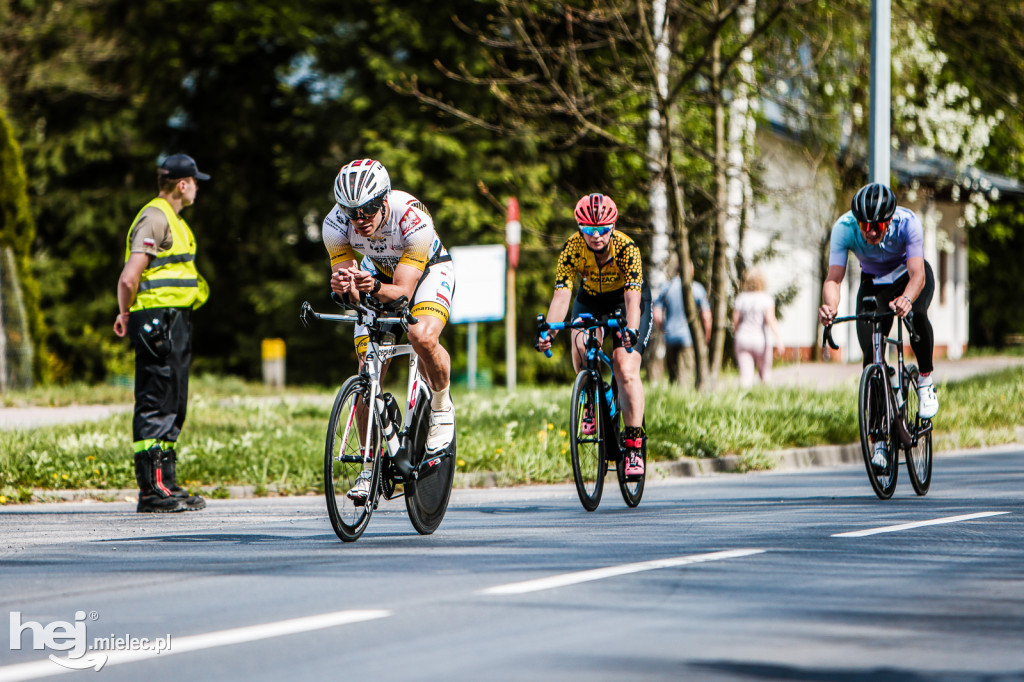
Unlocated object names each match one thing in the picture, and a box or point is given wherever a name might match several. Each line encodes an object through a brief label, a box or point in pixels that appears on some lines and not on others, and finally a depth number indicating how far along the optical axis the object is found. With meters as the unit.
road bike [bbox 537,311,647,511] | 17.16
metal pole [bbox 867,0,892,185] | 29.75
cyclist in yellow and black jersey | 17.25
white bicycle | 13.59
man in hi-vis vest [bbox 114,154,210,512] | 17.78
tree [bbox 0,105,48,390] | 40.34
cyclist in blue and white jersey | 18.17
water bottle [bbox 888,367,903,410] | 18.91
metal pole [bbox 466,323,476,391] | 38.91
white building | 58.75
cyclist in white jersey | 13.58
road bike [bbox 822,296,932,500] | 18.12
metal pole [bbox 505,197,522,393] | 34.19
